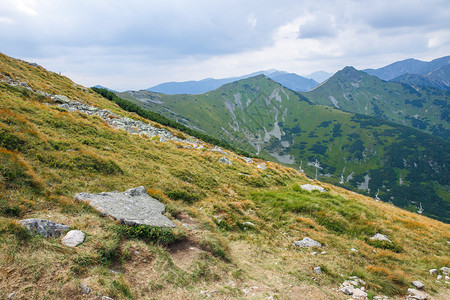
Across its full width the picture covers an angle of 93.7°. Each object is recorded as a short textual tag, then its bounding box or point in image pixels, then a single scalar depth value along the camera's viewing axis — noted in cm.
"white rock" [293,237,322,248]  1285
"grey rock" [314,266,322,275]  1030
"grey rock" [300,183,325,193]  2300
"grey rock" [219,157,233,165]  2750
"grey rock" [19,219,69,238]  735
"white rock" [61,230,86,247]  748
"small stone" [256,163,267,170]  3075
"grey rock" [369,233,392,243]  1396
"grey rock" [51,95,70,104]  3200
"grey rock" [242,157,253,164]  3462
